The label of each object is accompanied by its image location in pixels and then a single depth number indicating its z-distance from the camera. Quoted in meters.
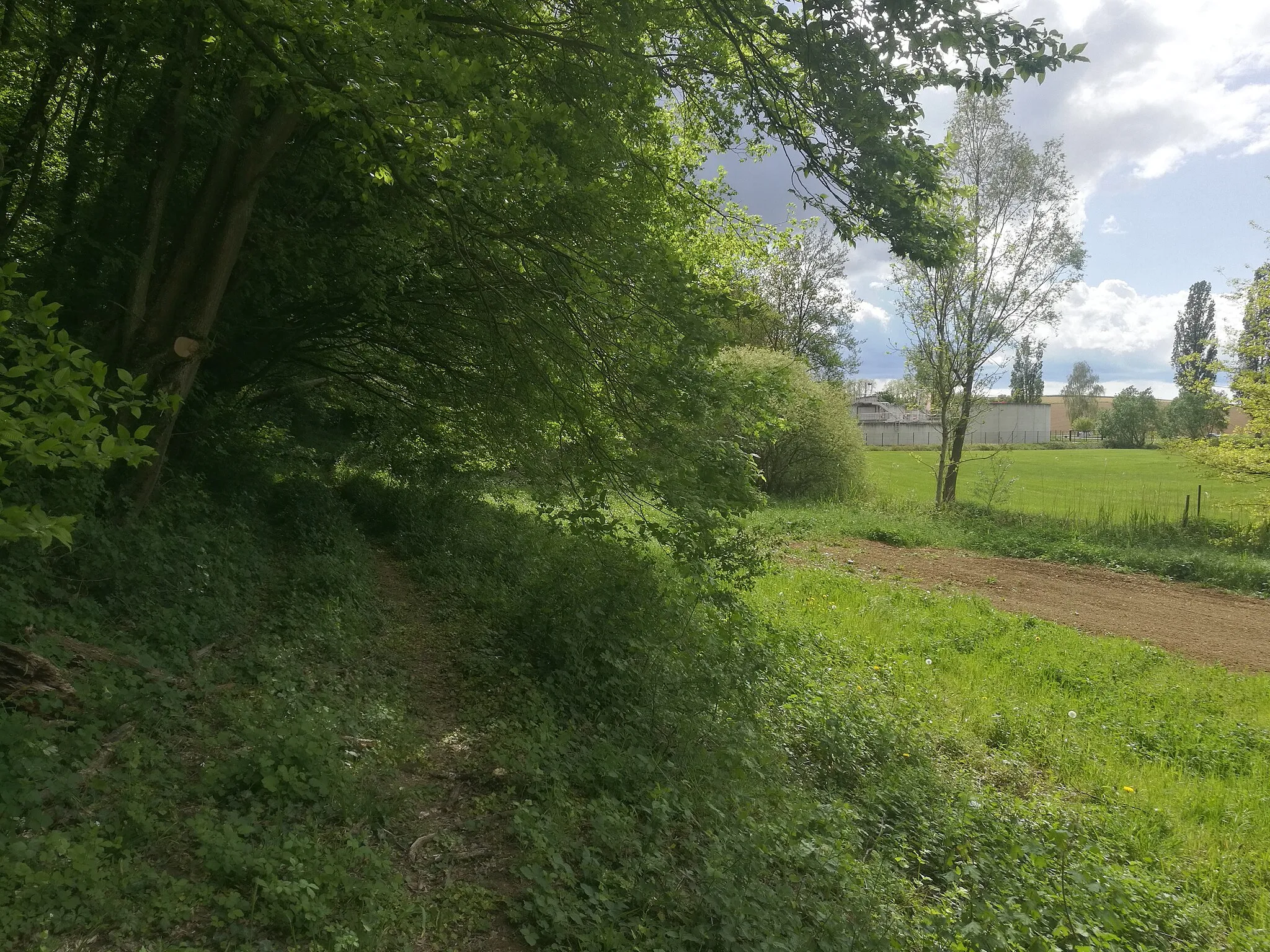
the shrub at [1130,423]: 64.69
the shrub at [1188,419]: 44.22
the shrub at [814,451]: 26.14
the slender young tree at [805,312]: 35.22
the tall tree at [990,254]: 21.62
